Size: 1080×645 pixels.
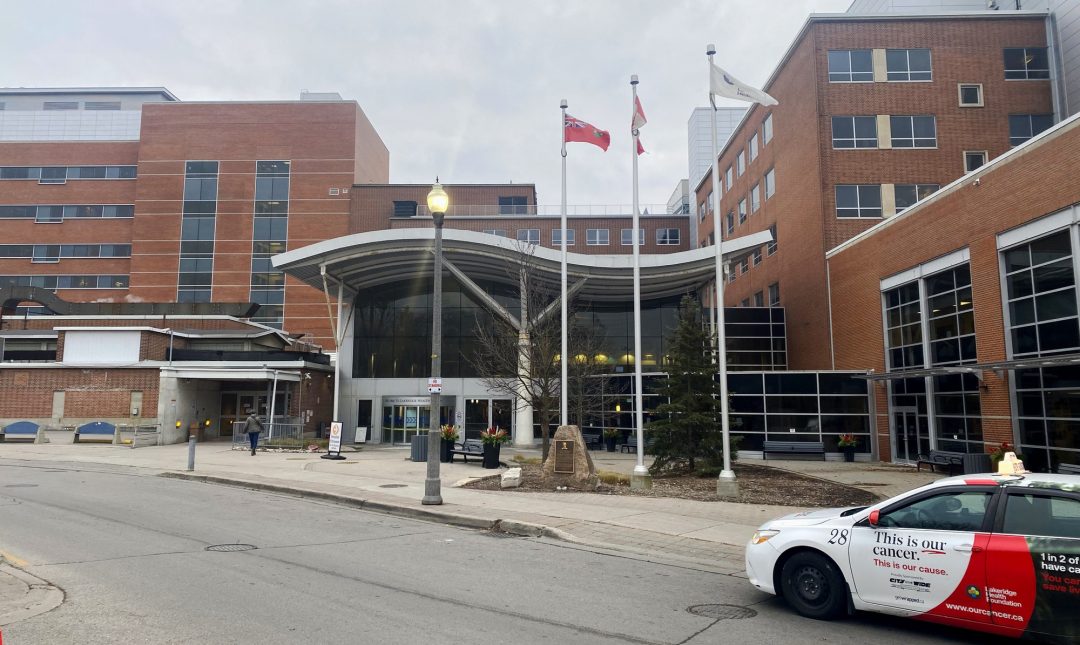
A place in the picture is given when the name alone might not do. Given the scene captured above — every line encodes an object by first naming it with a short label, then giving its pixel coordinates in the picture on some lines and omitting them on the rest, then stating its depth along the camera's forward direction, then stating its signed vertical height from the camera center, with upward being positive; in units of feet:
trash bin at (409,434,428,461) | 82.07 -5.11
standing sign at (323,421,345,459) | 84.69 -4.45
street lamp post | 45.21 +0.98
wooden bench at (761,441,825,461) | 95.86 -5.64
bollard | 67.05 -4.79
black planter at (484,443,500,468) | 73.46 -5.09
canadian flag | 59.57 +24.18
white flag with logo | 54.39 +24.62
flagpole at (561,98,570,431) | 58.54 +1.50
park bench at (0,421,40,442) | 99.60 -3.61
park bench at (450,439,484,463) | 78.18 -4.84
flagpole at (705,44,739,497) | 52.03 -1.25
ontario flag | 61.26 +23.74
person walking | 87.71 -2.91
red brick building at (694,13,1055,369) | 109.19 +46.29
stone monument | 57.11 -4.50
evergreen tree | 64.64 -0.52
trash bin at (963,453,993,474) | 64.28 -5.12
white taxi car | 18.84 -4.46
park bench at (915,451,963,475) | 67.56 -5.31
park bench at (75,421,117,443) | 99.40 -3.72
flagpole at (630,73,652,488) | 55.16 +3.12
